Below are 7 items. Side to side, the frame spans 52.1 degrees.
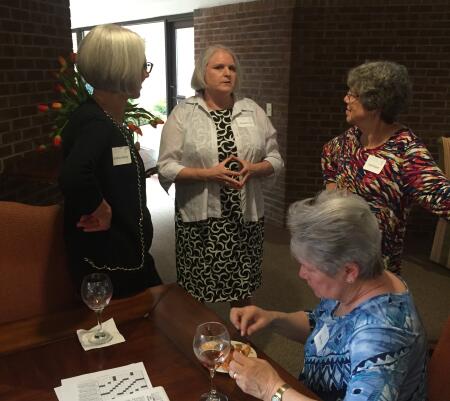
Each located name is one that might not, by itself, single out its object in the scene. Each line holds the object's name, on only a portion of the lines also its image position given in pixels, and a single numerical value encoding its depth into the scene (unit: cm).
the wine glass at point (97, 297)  131
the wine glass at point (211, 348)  107
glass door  686
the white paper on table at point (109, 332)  128
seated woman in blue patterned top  99
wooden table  112
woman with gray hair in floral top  189
